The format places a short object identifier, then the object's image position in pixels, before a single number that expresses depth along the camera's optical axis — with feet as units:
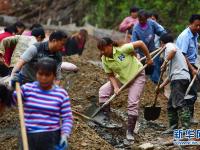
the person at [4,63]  36.24
